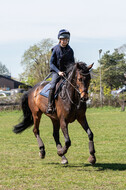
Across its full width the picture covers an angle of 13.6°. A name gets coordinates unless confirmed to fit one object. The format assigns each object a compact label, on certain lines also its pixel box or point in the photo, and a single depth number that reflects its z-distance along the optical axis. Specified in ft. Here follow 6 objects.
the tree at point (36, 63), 329.70
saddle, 42.75
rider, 41.81
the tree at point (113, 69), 401.79
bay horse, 37.33
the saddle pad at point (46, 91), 45.64
